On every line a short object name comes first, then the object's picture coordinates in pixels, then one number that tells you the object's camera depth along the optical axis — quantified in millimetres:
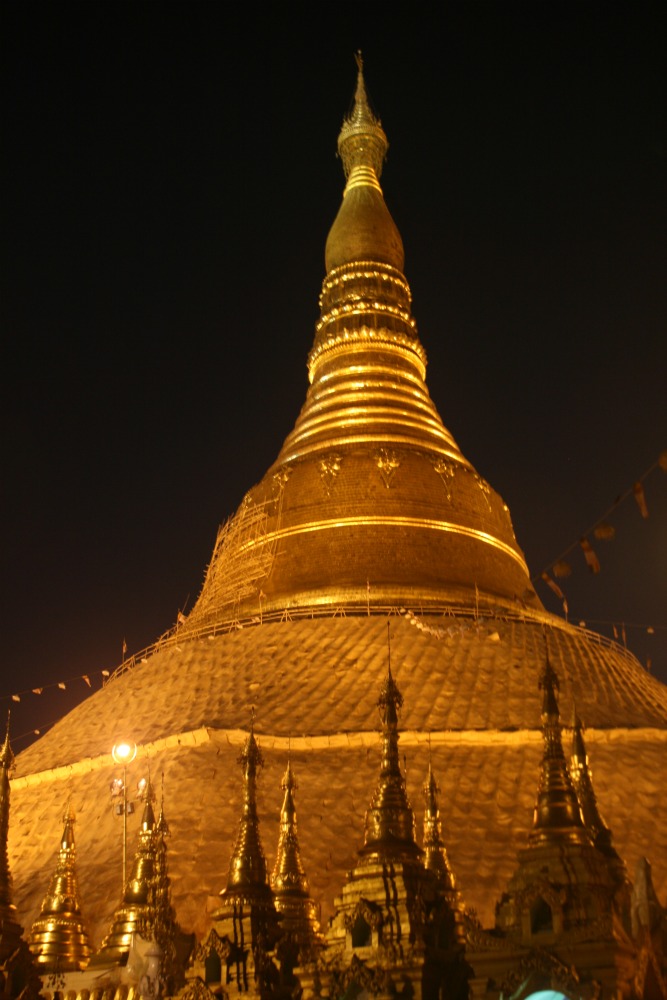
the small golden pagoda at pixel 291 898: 13828
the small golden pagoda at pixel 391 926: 11422
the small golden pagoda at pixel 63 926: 16719
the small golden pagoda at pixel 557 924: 10250
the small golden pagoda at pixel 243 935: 13141
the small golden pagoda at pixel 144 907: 15414
